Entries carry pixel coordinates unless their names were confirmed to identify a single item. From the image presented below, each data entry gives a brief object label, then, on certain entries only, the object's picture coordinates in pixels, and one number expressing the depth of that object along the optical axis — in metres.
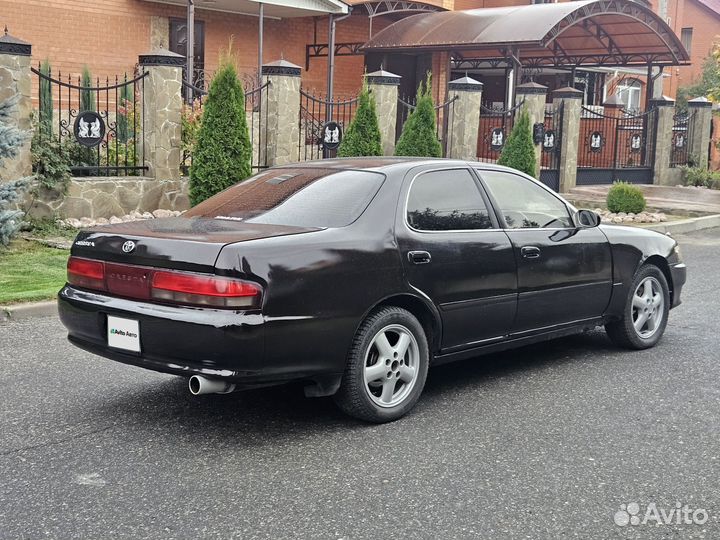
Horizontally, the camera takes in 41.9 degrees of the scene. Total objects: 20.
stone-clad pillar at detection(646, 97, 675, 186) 25.05
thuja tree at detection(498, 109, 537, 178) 18.16
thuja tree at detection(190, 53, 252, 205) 12.98
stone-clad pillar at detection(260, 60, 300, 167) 15.09
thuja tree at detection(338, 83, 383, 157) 15.62
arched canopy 22.88
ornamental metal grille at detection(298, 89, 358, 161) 16.56
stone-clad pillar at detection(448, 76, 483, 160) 18.84
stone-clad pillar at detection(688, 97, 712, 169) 26.20
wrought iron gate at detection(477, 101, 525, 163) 23.41
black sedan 4.77
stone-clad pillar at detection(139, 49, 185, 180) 13.50
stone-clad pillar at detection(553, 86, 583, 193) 21.45
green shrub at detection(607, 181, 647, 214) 17.98
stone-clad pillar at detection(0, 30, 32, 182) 11.61
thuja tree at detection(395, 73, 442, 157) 16.53
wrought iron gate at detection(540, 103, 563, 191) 21.36
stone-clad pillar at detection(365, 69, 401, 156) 17.02
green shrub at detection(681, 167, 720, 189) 25.70
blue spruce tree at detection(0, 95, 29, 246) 10.62
